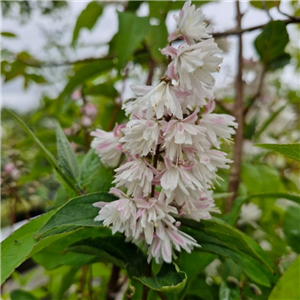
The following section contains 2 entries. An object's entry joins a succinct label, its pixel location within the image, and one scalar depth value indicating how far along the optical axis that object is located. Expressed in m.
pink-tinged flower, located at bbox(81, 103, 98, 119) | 0.69
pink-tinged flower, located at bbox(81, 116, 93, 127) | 0.66
